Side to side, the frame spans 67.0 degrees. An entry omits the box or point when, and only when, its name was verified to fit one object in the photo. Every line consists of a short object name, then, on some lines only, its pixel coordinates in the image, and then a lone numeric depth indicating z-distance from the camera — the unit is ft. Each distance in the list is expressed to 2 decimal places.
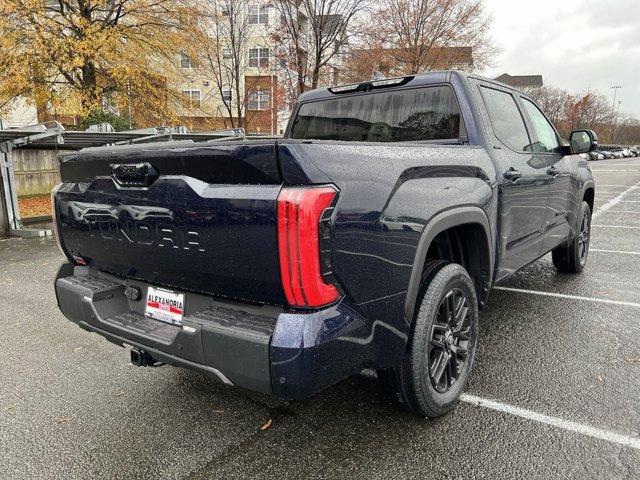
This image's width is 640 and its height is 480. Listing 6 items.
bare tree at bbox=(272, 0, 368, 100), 51.31
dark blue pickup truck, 6.17
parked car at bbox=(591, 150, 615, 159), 194.49
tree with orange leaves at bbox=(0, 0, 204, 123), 49.80
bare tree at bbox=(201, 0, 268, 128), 60.39
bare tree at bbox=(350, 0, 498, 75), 68.64
